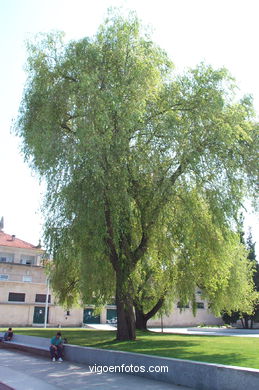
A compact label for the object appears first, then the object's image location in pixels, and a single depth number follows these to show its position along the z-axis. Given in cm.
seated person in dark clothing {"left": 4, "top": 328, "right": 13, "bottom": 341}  2071
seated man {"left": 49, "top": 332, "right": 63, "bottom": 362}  1434
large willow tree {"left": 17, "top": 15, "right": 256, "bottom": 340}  1409
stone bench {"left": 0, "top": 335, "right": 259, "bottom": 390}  816
